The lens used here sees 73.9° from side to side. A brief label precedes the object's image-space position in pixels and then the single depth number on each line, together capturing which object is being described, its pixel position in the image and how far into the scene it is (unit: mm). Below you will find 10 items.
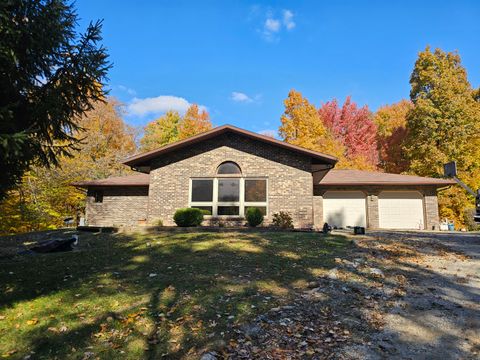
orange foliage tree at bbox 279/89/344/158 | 28359
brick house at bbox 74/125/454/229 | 15430
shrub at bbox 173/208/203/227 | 14250
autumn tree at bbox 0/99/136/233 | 17562
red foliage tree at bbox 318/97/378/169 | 33125
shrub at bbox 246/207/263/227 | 14656
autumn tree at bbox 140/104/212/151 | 34744
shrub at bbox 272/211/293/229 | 14578
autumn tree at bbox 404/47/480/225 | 23703
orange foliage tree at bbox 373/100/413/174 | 30328
